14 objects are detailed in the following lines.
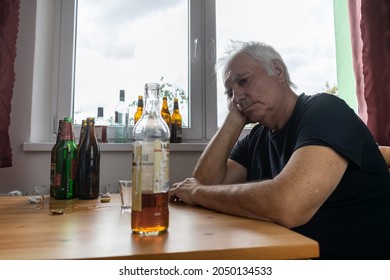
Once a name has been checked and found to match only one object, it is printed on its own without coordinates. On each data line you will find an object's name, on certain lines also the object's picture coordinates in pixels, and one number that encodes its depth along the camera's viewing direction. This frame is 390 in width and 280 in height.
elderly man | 0.68
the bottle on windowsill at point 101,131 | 1.63
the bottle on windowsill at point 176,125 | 1.67
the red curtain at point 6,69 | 1.37
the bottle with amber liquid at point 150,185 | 0.49
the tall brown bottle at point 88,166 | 0.98
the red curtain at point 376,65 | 1.48
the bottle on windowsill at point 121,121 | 1.68
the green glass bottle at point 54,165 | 1.00
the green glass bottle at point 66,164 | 0.99
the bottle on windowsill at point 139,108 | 1.65
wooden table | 0.42
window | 1.74
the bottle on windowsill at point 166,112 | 1.67
